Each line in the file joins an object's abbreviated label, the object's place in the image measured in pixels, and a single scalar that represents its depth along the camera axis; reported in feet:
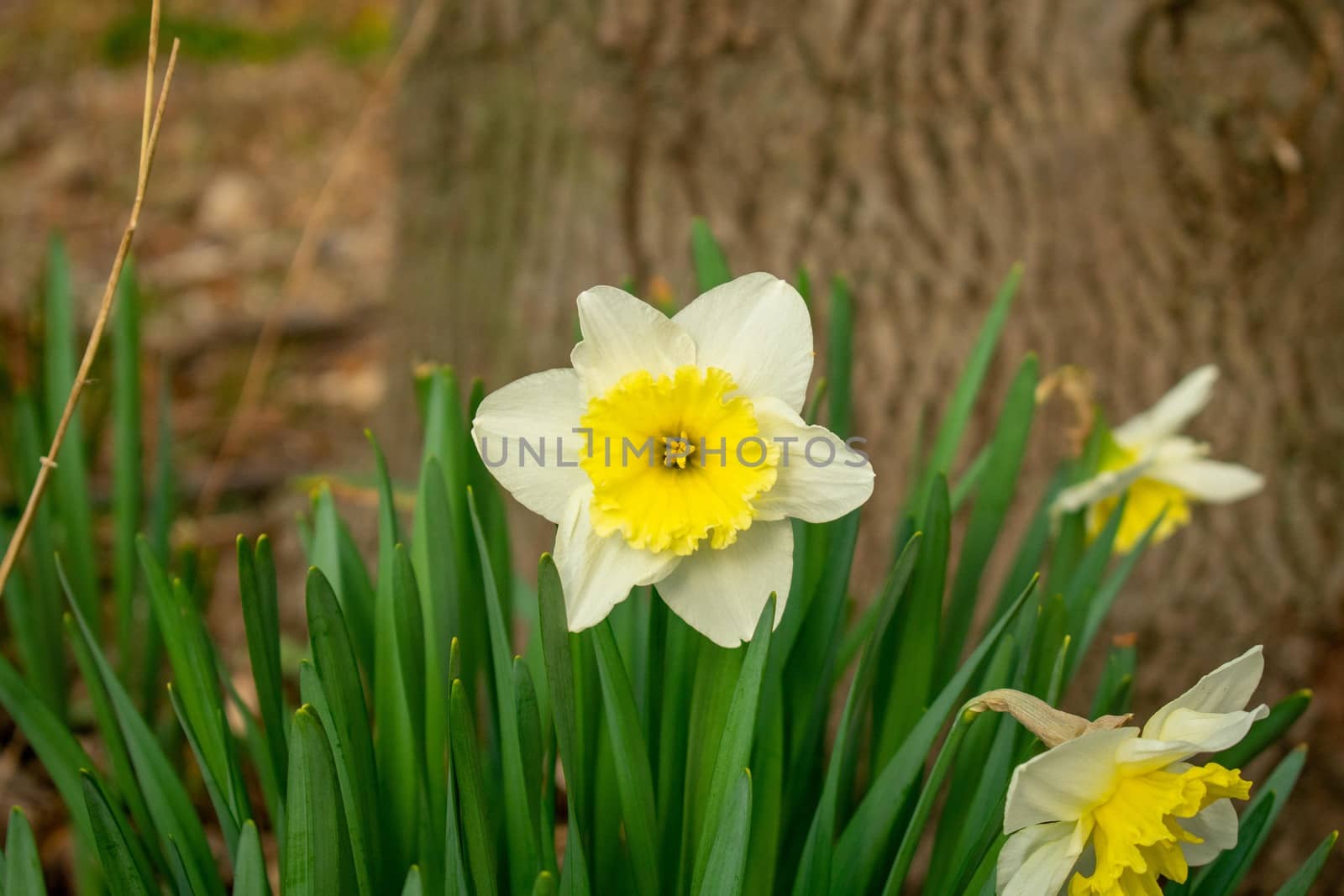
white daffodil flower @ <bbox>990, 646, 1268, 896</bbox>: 2.01
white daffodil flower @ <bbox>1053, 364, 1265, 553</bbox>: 2.51
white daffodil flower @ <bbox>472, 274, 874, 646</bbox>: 2.10
